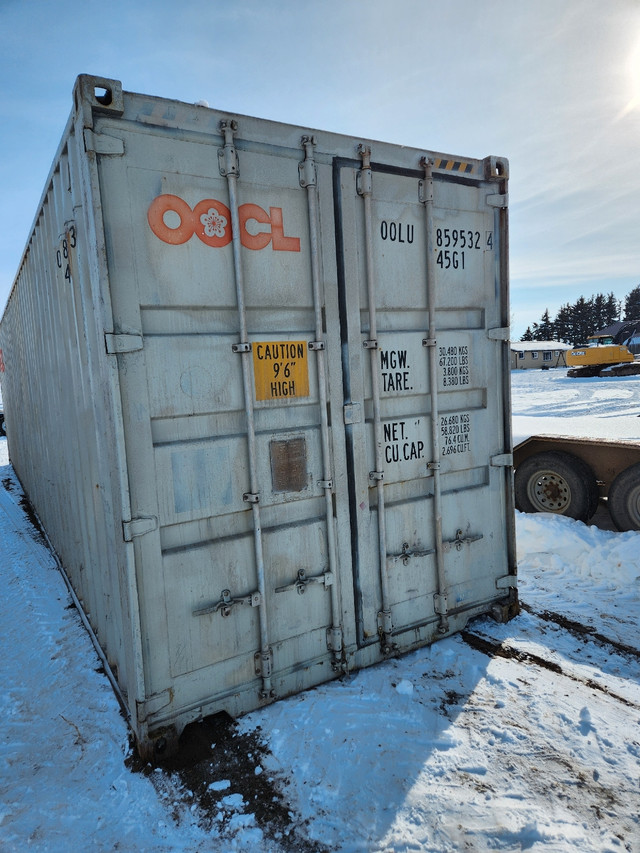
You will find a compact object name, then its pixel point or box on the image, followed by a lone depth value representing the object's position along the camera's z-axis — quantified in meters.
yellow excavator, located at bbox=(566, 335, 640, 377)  28.89
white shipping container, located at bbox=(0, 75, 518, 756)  2.90
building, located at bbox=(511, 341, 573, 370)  49.62
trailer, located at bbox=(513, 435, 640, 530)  6.07
